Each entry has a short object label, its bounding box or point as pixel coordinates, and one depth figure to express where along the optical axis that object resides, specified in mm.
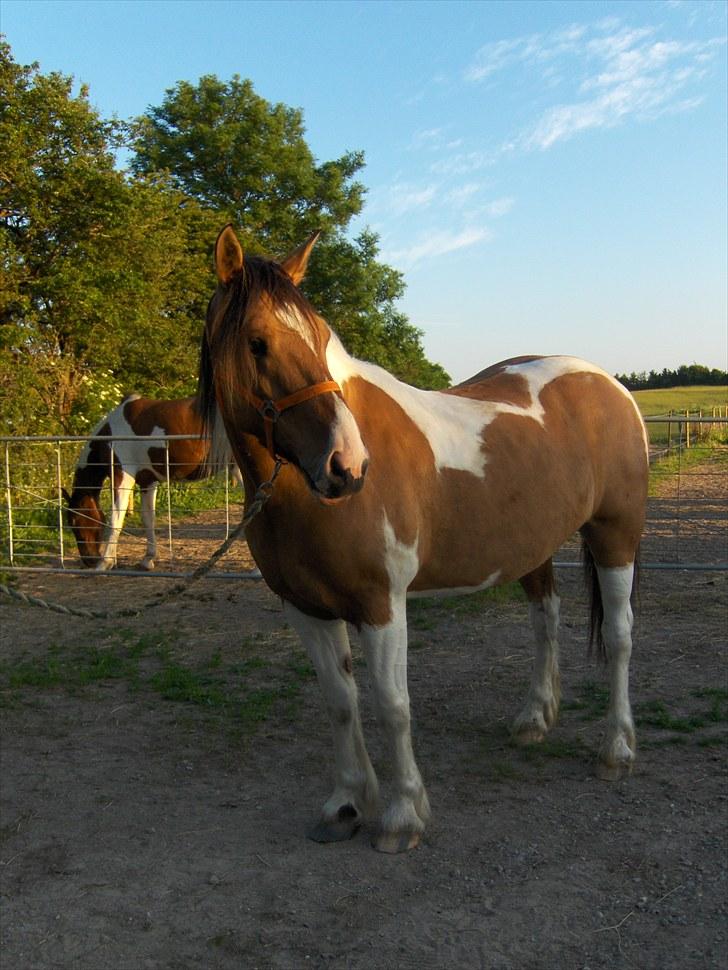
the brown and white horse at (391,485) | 2186
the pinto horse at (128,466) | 7844
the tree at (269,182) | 25672
